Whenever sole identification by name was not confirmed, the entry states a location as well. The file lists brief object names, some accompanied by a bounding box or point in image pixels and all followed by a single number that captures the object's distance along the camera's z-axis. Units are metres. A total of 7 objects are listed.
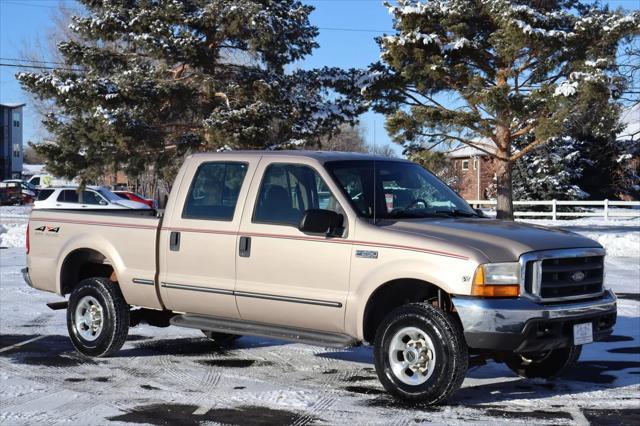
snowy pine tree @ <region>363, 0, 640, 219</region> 25.94
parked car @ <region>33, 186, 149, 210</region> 33.81
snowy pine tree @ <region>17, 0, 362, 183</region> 29.09
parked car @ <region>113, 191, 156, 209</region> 39.06
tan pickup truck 6.14
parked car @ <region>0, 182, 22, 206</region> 59.44
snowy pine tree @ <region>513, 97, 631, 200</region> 44.84
